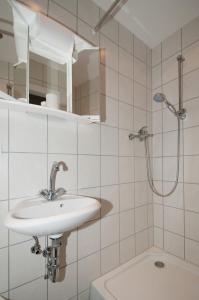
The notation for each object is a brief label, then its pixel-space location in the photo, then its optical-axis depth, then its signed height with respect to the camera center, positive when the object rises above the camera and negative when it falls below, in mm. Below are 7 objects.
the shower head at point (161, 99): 1391 +435
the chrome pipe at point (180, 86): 1453 +575
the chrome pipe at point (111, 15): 1009 +877
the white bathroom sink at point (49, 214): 607 -273
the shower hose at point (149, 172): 1618 -201
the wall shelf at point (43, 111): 808 +219
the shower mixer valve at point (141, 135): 1470 +151
